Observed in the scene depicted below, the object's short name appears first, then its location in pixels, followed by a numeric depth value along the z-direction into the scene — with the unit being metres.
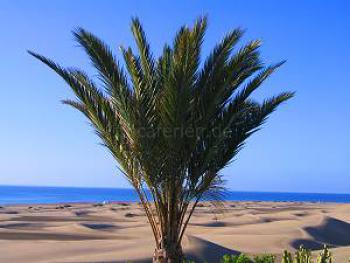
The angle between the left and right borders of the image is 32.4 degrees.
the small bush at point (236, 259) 10.97
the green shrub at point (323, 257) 8.96
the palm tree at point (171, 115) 9.99
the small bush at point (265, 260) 11.01
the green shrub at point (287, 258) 8.95
